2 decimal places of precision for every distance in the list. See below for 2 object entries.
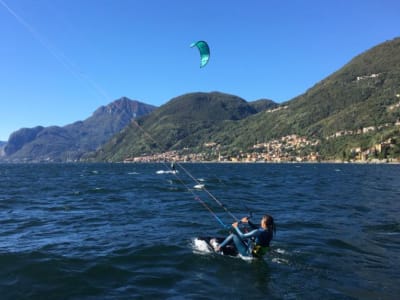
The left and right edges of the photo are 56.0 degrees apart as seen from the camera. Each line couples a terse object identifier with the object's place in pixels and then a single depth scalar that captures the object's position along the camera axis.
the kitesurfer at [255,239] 13.34
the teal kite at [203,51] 23.98
